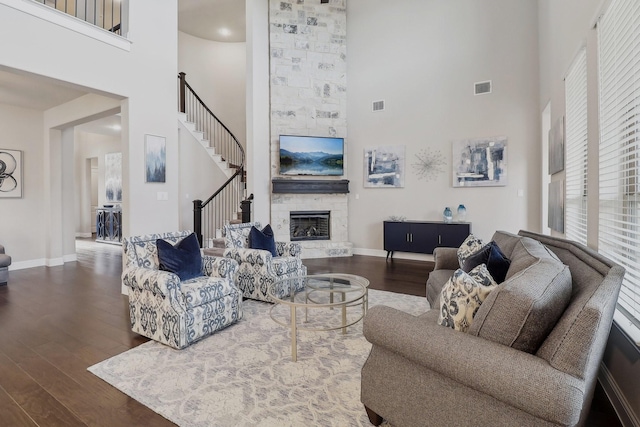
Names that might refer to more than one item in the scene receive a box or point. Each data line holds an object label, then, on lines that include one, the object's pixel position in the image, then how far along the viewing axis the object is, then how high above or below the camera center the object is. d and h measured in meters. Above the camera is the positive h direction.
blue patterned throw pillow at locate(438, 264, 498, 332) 1.54 -0.44
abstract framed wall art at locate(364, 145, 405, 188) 6.62 +0.83
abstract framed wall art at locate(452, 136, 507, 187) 5.74 +0.81
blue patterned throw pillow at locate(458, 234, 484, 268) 2.79 -0.35
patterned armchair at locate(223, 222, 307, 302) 3.79 -0.69
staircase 7.03 +1.13
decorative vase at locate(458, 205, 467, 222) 5.93 -0.11
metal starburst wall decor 6.26 +0.84
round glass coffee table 3.11 -0.89
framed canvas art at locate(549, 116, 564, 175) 3.71 +0.73
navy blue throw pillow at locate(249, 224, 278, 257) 4.13 -0.43
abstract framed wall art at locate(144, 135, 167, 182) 4.54 +0.70
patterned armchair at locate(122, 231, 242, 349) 2.63 -0.78
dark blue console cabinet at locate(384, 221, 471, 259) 5.75 -0.51
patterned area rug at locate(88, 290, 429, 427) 1.85 -1.16
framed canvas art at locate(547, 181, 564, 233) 3.71 +0.01
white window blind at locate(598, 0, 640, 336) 1.88 +0.41
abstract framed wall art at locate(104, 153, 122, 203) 9.71 +0.93
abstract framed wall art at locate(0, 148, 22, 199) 5.66 +0.60
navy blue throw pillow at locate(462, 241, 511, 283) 1.99 -0.35
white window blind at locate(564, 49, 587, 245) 2.99 +0.56
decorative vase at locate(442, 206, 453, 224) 6.00 -0.17
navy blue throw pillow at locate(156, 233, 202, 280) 3.00 -0.47
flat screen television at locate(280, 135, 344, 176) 6.62 +1.07
